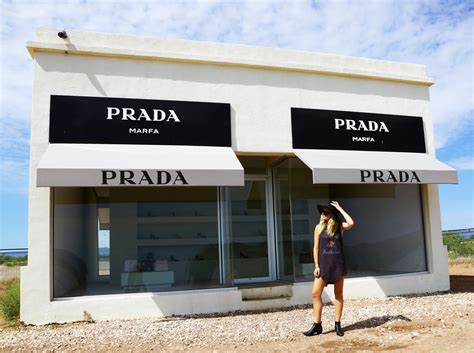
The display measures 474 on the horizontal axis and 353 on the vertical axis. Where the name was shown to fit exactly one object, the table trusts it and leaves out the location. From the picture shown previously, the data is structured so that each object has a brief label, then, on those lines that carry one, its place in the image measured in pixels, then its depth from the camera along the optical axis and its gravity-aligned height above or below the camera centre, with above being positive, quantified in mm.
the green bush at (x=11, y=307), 8789 -1269
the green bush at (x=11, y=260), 13270 -548
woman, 6406 -417
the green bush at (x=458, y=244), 21253 -925
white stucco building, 7988 +1101
